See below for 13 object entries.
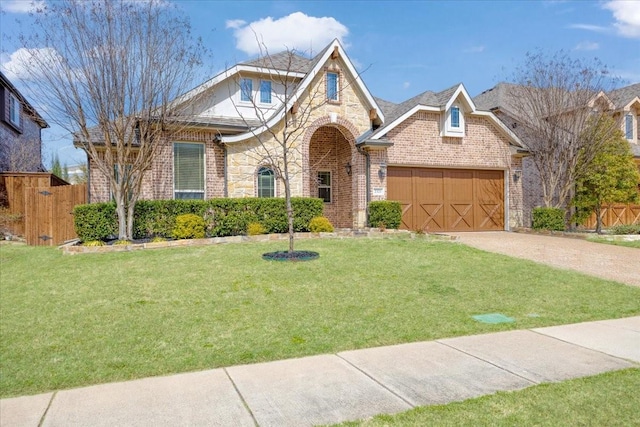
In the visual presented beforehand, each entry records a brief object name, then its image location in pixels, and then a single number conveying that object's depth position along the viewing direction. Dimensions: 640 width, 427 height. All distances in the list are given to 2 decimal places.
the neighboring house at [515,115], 18.61
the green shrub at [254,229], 12.71
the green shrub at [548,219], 16.75
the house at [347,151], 14.65
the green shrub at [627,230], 15.29
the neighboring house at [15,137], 19.83
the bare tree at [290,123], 14.80
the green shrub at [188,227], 11.96
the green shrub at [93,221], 11.63
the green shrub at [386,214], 15.00
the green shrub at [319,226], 13.48
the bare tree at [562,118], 16.94
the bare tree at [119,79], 11.28
